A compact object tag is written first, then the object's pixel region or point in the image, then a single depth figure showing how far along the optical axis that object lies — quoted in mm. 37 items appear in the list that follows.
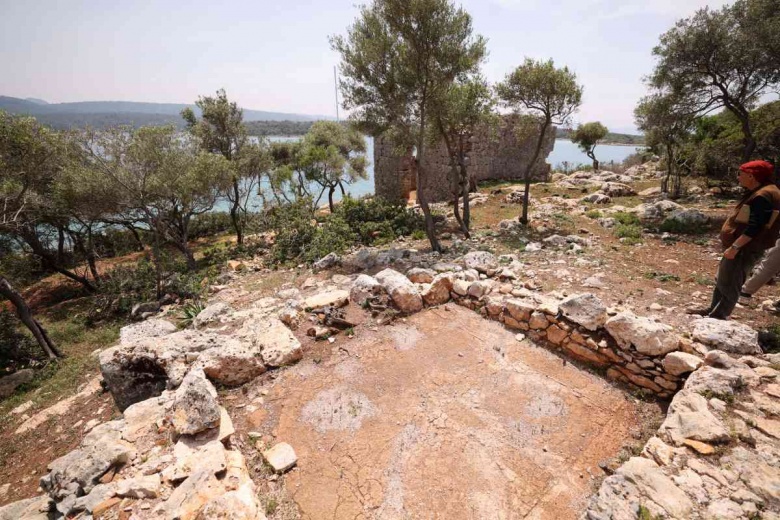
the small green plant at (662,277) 6898
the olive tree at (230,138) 15156
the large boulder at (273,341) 5266
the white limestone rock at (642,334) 4375
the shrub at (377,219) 12648
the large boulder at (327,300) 6480
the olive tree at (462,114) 9898
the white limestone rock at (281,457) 3635
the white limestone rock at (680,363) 4129
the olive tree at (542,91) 11000
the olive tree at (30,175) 8859
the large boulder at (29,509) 3328
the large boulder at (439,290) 6750
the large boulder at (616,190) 16609
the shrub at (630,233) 9680
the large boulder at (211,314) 6677
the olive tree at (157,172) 10211
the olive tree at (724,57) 9477
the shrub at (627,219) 11398
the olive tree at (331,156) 19297
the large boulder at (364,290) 6777
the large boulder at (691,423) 3229
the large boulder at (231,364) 4871
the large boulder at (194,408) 3795
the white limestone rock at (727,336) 4195
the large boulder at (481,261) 7625
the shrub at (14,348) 8320
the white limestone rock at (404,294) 6500
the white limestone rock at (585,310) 5004
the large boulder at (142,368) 4844
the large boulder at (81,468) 3201
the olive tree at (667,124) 11570
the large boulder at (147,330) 6344
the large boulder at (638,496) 2721
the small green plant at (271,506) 3243
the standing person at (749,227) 3996
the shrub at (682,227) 10195
